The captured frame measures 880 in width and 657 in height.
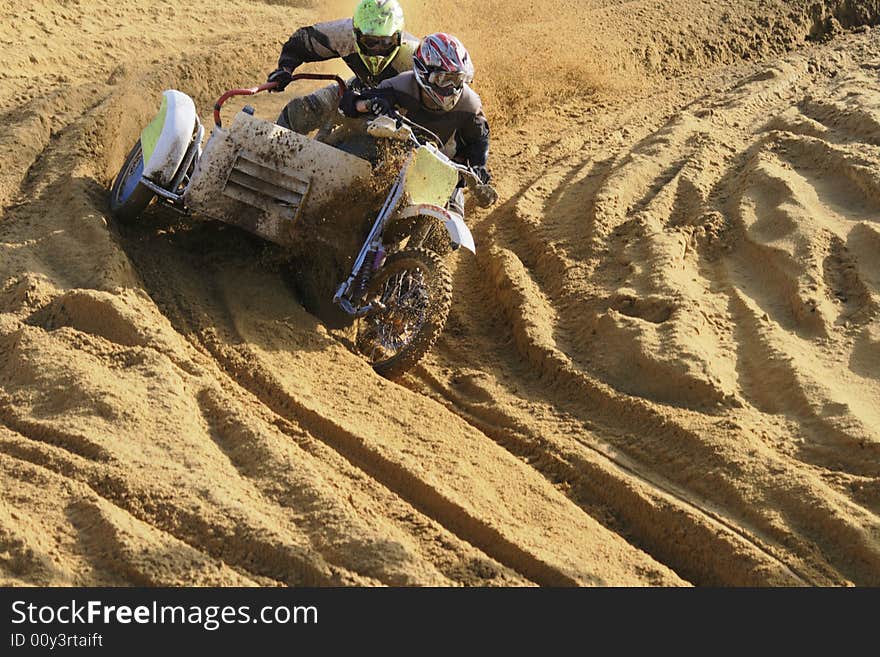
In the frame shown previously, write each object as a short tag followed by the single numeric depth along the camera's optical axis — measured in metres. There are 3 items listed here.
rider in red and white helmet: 14.30
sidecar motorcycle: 13.64
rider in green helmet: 16.08
